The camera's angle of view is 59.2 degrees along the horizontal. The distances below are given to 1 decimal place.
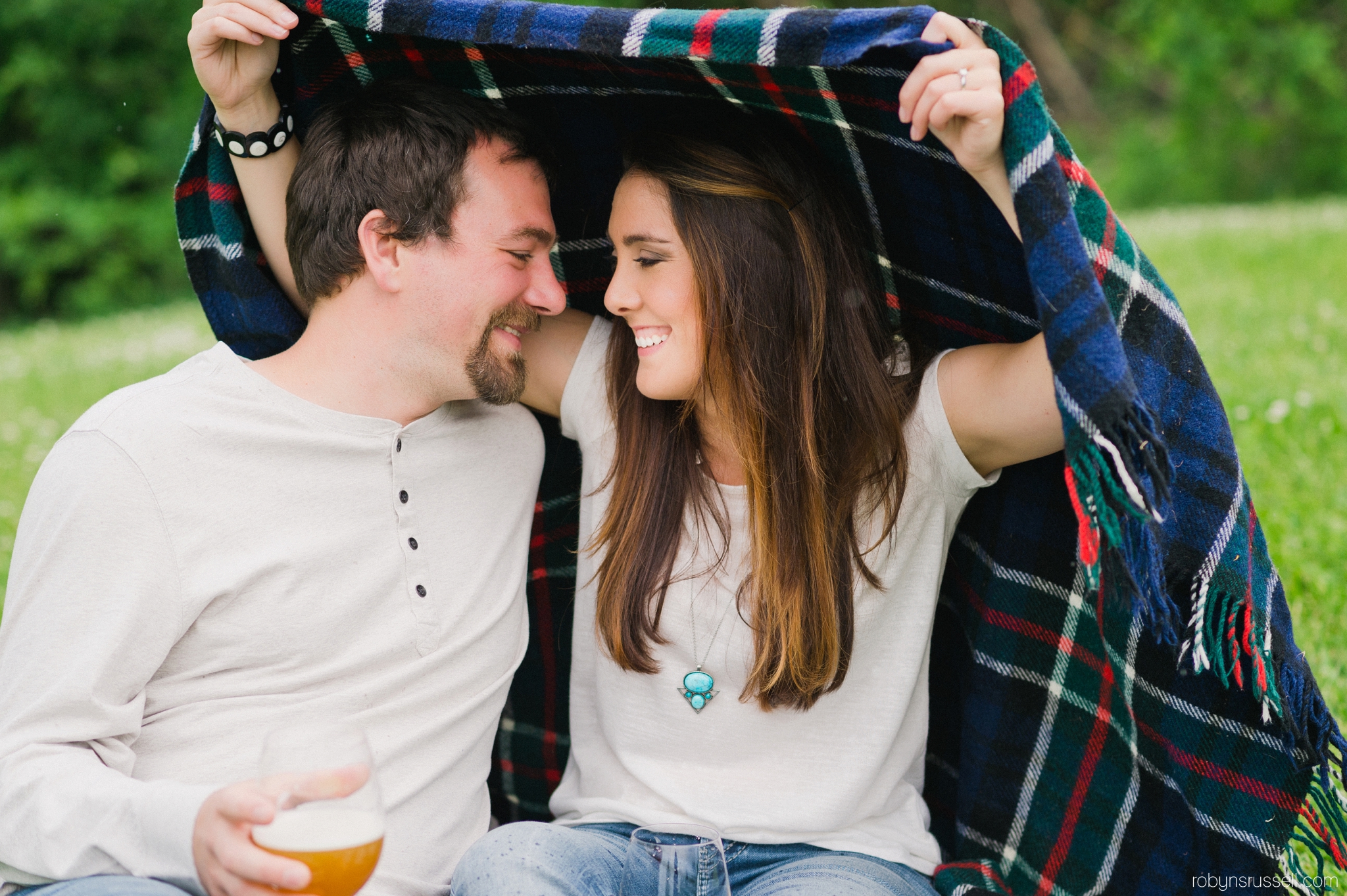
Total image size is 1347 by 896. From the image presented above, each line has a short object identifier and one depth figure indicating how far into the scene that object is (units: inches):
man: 72.7
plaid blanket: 69.0
